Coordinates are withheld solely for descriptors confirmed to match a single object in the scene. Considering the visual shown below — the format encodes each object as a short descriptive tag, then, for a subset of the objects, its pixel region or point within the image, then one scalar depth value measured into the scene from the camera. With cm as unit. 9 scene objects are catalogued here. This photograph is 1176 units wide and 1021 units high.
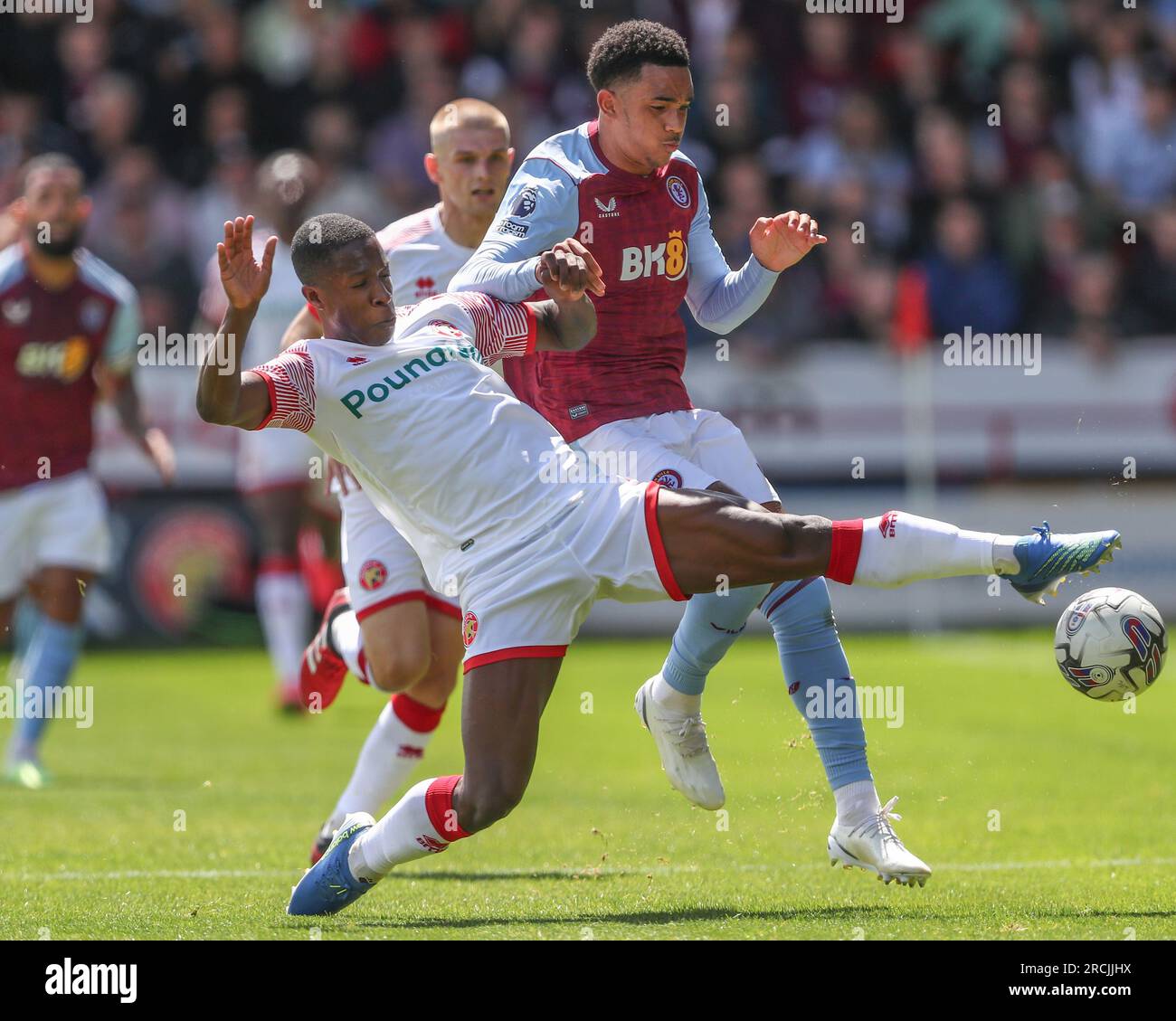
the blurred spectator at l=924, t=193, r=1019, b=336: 1730
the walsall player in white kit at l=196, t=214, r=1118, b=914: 535
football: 567
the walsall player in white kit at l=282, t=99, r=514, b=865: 705
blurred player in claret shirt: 1005
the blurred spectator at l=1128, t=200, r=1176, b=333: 1762
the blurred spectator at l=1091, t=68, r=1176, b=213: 1809
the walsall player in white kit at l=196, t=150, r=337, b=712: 1211
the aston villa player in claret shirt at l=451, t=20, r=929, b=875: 610
